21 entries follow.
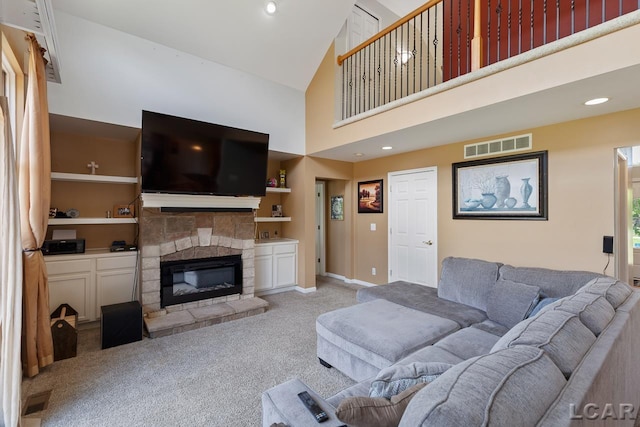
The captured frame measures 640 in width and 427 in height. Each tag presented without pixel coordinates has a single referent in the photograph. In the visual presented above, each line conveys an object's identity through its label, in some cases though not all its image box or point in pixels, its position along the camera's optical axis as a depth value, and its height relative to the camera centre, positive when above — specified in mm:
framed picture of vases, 3406 +330
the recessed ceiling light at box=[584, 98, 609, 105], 2576 +1009
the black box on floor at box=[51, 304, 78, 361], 2721 -1172
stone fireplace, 3588 -724
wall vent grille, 3500 +853
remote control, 1085 -757
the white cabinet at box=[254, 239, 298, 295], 4809 -870
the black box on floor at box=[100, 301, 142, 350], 2963 -1141
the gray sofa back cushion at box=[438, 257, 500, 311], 2896 -695
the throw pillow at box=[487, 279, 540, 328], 2389 -748
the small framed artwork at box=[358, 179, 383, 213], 5289 +321
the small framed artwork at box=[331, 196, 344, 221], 6005 +124
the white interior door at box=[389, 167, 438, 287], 4504 -208
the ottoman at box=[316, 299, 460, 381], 2096 -932
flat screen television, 3324 +714
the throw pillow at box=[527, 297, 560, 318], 2322 -730
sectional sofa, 802 -633
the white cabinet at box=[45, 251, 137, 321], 3268 -778
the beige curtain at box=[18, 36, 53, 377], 2375 -22
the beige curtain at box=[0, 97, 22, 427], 1695 -405
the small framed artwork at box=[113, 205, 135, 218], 4059 +45
